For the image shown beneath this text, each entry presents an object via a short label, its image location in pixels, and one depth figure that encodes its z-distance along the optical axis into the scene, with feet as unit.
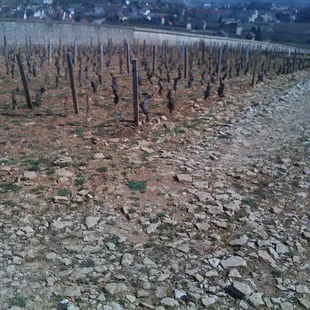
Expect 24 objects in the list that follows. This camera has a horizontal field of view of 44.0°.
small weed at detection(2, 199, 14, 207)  15.47
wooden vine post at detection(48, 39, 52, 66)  56.39
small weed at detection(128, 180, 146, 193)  17.25
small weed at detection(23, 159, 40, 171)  18.43
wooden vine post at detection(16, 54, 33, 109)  27.53
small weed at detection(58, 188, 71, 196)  16.43
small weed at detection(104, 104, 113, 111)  29.14
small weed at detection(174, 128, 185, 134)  24.82
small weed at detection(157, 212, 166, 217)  15.39
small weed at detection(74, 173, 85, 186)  17.33
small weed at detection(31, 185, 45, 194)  16.58
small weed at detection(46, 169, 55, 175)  18.10
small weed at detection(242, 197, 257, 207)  16.49
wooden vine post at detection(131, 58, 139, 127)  24.01
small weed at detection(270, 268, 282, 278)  12.27
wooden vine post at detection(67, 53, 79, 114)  26.78
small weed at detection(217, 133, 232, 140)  24.39
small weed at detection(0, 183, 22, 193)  16.46
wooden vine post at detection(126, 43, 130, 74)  48.16
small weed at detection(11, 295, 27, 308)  10.62
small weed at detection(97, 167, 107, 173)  18.67
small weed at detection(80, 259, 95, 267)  12.50
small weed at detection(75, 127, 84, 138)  23.28
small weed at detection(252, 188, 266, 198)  17.31
